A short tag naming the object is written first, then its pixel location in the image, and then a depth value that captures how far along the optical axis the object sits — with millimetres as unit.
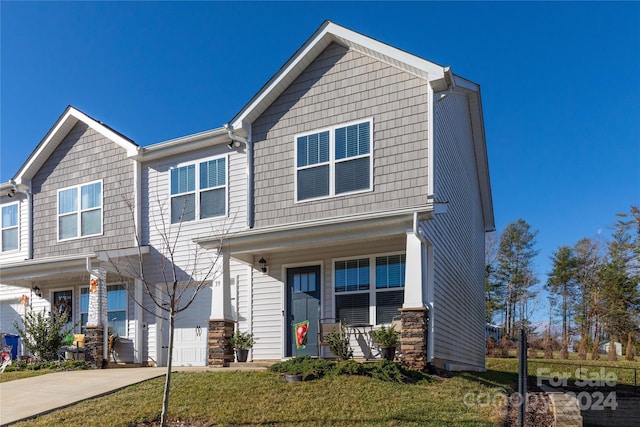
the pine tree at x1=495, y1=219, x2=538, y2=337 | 36625
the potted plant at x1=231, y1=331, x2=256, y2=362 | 11438
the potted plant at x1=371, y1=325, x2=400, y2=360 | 9828
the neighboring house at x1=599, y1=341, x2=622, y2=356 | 30922
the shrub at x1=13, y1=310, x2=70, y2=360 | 13359
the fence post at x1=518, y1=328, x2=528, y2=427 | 3978
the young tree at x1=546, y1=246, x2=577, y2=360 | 34219
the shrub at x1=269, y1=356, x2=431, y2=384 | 8430
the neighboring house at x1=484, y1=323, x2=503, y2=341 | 37066
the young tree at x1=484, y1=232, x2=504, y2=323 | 36031
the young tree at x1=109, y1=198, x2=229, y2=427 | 13078
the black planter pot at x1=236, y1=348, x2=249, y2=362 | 11438
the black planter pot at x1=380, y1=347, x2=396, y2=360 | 9852
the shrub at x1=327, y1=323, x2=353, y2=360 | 10070
